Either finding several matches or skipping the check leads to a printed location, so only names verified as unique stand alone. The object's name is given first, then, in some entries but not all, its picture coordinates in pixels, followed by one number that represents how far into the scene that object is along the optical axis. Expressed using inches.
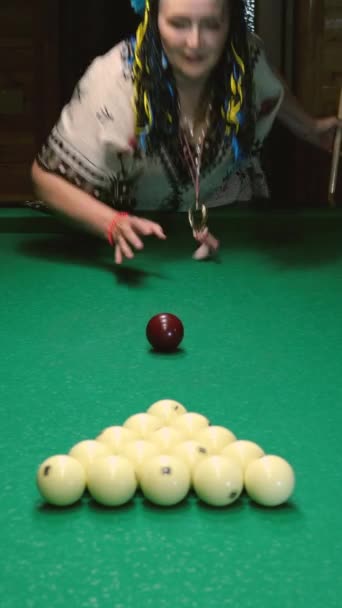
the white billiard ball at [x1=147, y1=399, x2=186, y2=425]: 48.8
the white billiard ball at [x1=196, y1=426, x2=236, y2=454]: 44.2
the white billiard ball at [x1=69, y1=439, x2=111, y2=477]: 42.1
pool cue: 115.3
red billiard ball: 63.6
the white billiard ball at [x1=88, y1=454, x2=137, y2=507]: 40.2
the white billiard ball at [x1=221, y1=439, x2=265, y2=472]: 42.4
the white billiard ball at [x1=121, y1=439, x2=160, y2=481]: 41.9
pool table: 33.8
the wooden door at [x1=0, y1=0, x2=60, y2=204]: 220.5
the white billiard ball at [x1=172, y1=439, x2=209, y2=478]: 42.2
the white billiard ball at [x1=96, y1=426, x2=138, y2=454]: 44.0
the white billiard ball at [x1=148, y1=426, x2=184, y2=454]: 44.0
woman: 91.5
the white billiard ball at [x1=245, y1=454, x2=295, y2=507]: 40.2
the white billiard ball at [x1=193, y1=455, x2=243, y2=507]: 40.2
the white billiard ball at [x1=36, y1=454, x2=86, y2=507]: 40.0
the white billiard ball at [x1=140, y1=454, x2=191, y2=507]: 40.2
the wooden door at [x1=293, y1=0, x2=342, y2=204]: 173.2
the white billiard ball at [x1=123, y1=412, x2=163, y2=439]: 46.0
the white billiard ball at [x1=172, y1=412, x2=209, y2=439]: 46.1
